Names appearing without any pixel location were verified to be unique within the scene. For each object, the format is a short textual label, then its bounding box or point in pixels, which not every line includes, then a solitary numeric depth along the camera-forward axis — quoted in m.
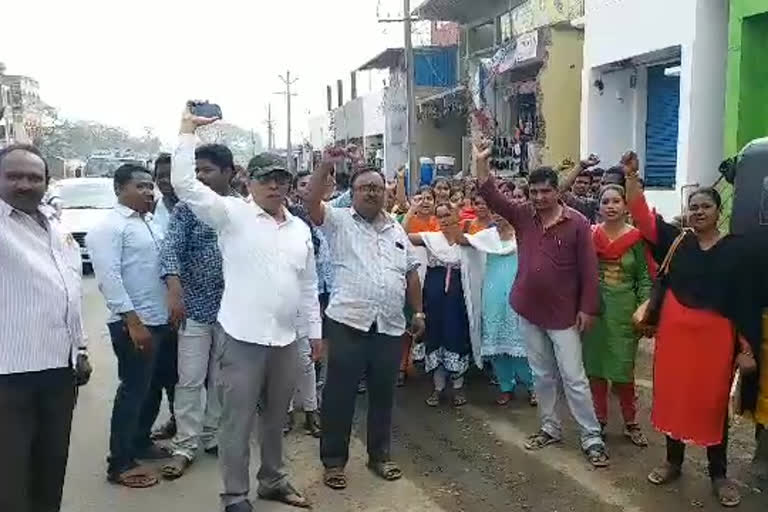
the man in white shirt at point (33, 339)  3.23
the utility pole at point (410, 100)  22.05
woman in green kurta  5.17
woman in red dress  4.20
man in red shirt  5.03
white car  14.24
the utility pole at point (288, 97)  56.72
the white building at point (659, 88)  11.05
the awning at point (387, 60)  31.20
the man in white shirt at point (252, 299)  4.04
